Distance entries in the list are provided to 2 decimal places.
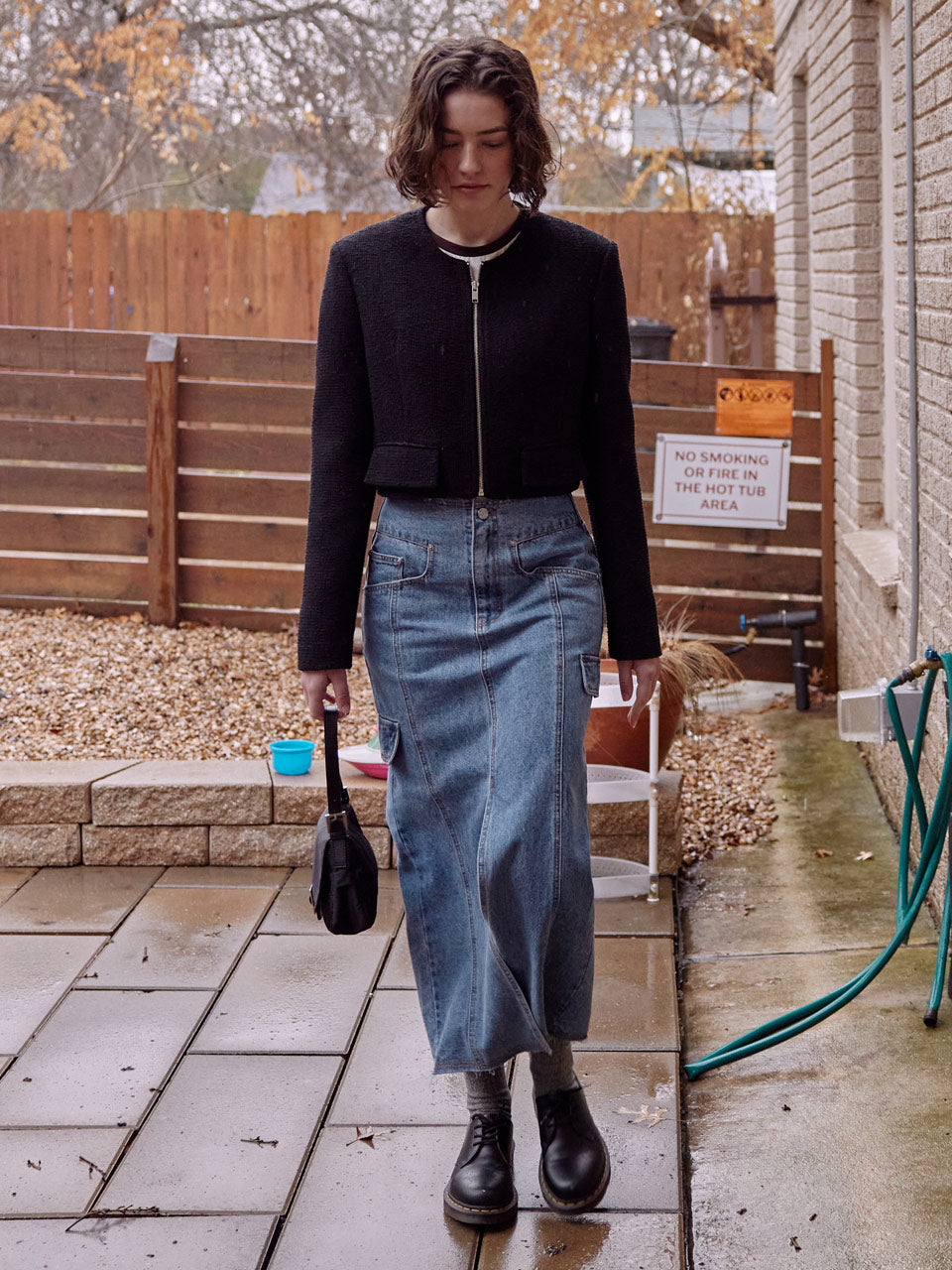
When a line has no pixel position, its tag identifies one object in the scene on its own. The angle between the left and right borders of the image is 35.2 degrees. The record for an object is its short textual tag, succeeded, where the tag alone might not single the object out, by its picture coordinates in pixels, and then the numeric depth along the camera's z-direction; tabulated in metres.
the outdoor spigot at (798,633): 6.55
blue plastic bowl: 4.66
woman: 2.53
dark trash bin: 9.82
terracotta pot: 4.59
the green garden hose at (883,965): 3.24
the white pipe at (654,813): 4.35
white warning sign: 6.72
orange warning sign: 6.74
